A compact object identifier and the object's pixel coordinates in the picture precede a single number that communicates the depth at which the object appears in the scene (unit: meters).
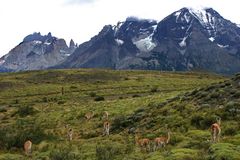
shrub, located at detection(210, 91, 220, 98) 31.47
